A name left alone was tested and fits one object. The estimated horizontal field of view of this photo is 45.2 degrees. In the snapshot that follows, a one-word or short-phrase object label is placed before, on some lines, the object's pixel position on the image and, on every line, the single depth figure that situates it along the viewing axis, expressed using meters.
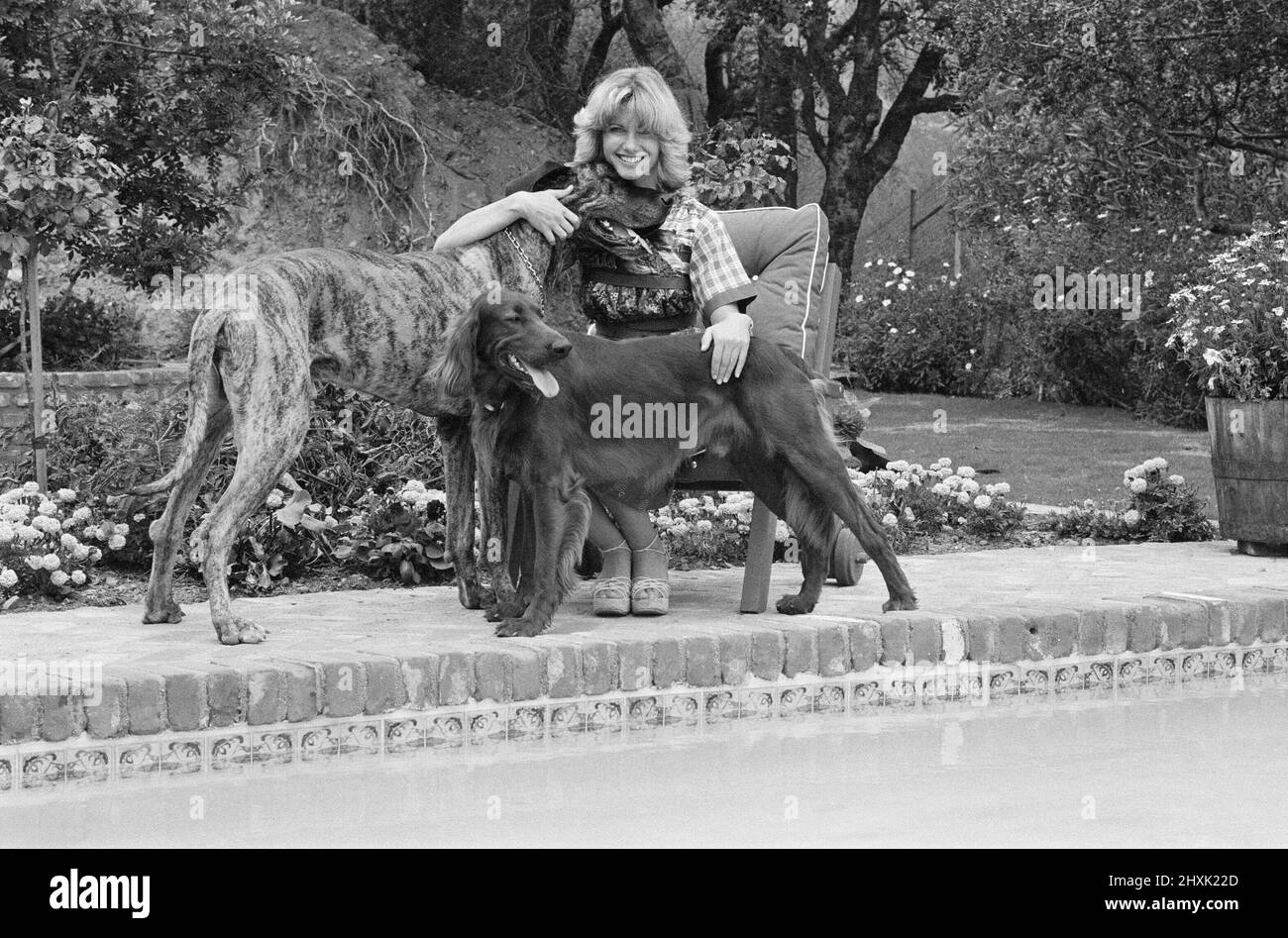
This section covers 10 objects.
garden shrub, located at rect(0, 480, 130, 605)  5.06
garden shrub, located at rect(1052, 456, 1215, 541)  6.80
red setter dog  4.31
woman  4.70
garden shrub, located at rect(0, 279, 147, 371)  10.36
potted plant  6.11
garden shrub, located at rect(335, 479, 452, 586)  5.51
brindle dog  4.16
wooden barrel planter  6.10
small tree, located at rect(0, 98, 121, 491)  5.86
